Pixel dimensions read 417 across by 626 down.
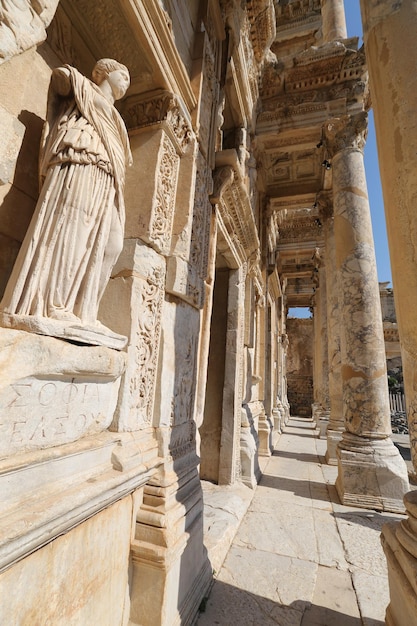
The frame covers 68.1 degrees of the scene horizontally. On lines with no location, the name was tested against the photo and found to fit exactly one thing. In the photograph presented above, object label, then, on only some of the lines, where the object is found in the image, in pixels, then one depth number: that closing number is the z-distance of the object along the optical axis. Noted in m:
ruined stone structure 1.31
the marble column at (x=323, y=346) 10.98
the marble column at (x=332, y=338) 6.80
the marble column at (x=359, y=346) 4.46
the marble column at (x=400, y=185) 1.68
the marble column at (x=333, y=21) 7.44
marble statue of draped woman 1.44
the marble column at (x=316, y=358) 14.22
